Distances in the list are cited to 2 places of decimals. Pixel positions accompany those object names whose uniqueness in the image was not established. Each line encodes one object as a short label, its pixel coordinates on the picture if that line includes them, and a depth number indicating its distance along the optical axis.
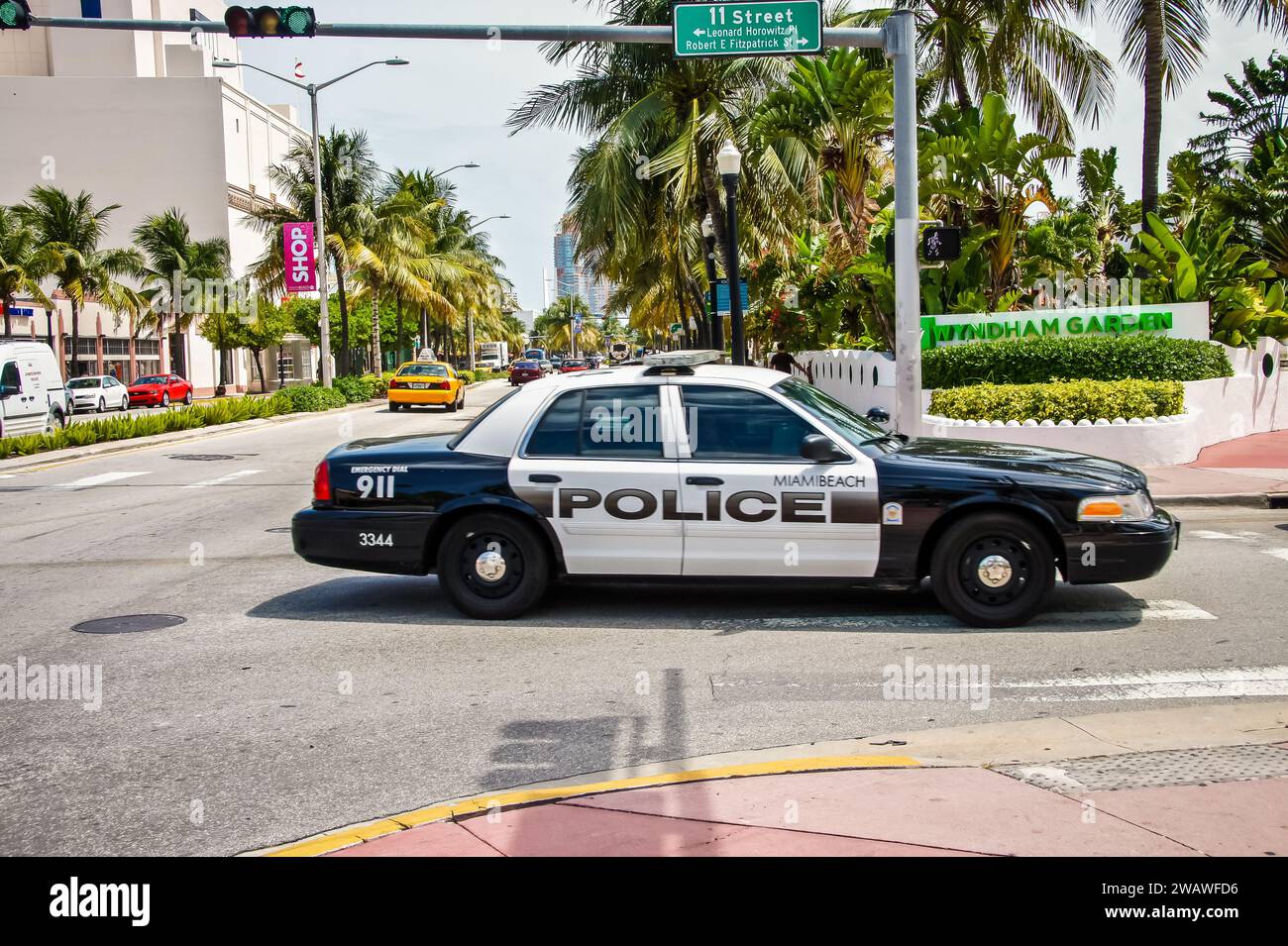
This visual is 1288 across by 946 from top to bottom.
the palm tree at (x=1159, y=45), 20.00
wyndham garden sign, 18.39
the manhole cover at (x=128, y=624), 7.84
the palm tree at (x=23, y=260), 46.62
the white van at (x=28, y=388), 22.73
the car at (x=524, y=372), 57.69
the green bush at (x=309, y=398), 36.59
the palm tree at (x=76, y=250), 50.19
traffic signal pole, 13.55
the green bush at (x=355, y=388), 45.50
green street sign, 14.20
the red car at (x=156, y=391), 50.38
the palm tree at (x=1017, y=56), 23.44
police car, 7.41
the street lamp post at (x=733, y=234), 18.83
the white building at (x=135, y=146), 69.44
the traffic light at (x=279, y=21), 14.34
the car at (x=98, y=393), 45.09
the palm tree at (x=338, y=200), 46.38
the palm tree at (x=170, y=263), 58.19
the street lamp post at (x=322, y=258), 36.99
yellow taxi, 38.00
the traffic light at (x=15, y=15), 14.70
